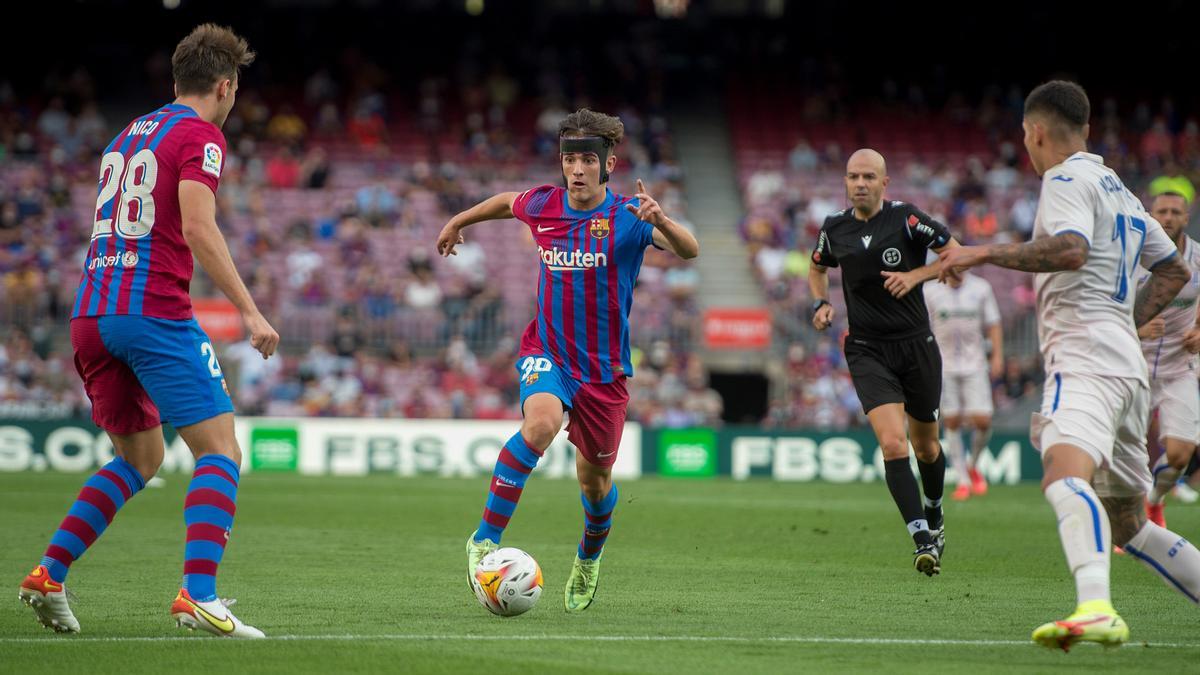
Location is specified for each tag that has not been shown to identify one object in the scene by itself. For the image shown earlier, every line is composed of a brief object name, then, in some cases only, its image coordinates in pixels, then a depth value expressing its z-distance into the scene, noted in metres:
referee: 20.36
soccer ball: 15.22
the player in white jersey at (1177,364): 21.66
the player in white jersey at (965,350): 34.62
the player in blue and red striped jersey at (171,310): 13.16
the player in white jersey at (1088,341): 12.44
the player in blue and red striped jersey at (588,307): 16.47
